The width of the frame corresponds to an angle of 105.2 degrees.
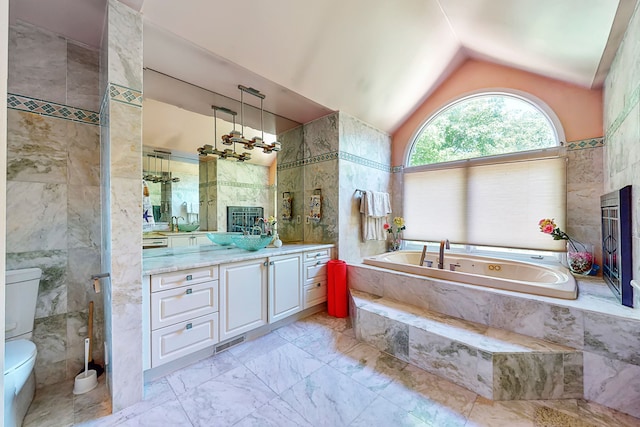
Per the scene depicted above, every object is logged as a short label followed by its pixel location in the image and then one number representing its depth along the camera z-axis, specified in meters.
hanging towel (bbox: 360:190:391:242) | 3.23
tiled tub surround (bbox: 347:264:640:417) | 1.45
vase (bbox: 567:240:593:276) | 2.37
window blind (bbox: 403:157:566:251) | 2.65
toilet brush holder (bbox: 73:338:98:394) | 1.63
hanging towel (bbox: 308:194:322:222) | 3.13
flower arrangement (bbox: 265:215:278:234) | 3.14
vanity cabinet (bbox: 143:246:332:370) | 1.72
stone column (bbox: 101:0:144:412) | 1.46
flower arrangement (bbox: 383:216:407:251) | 3.57
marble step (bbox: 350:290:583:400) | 1.55
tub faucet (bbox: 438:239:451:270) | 2.81
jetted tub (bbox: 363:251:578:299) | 1.87
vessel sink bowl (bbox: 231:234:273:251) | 2.47
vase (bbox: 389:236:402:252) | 3.66
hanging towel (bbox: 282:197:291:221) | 3.40
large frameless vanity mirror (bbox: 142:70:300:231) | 2.25
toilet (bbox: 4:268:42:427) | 1.24
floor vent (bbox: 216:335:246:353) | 2.09
